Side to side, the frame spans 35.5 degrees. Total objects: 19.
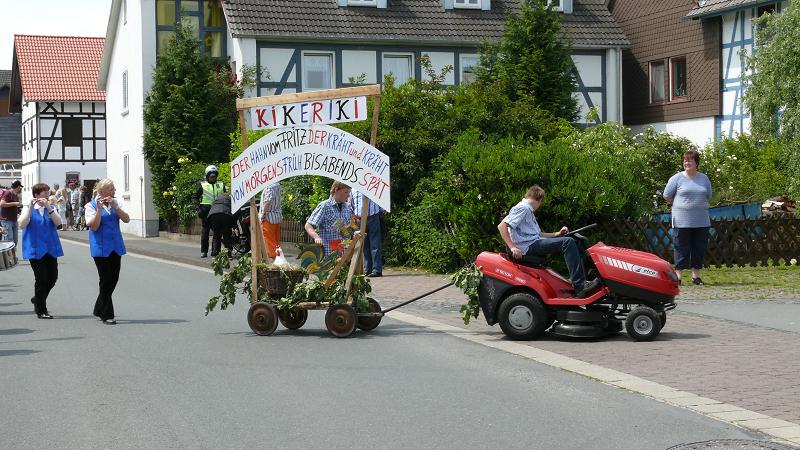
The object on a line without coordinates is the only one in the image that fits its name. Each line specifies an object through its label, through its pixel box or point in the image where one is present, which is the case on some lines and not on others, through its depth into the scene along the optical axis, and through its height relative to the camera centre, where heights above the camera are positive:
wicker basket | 12.30 -0.70
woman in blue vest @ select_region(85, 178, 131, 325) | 13.61 -0.30
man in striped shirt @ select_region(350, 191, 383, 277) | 19.23 -0.50
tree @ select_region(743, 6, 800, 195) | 24.78 +2.46
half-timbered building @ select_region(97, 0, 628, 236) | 37.81 +5.21
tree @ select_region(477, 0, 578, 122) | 35.84 +4.14
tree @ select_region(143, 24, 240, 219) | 35.62 +2.95
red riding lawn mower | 11.58 -0.86
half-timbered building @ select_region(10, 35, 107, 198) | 65.00 +5.03
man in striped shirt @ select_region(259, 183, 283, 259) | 16.52 -0.11
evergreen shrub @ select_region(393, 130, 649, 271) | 18.34 +0.24
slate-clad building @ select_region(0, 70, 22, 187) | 87.12 +4.94
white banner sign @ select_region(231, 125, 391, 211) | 12.41 +0.47
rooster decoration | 12.59 -0.51
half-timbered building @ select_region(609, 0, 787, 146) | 37.09 +4.45
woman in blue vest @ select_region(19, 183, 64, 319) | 14.23 -0.37
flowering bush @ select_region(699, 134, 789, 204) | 27.56 +0.79
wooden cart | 12.11 -0.95
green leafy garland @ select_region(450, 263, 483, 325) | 11.84 -0.70
